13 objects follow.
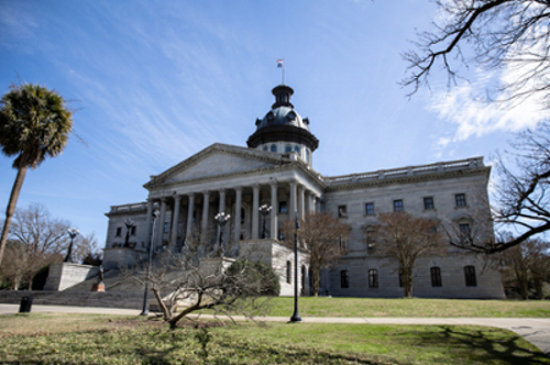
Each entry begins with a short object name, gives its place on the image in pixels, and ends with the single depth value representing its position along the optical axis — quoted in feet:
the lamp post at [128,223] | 132.09
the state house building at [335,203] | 132.16
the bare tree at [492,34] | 24.97
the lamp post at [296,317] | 52.49
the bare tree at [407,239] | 107.34
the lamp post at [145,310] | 61.98
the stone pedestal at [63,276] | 114.83
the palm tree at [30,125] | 64.18
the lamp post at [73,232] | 108.99
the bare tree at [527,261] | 116.26
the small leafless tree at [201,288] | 40.19
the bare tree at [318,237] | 109.50
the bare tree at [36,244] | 159.94
